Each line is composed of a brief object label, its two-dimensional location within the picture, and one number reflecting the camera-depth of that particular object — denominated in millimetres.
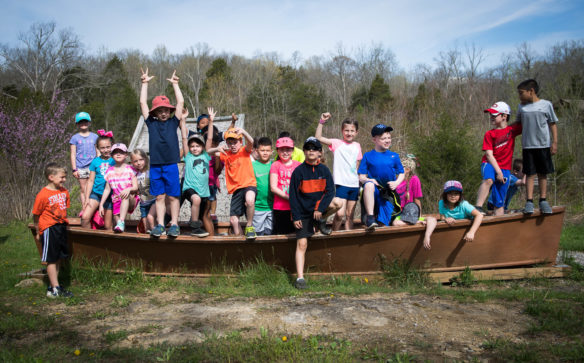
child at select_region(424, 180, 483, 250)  5035
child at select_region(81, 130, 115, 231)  6004
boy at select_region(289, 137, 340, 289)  4980
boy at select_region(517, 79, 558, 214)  5355
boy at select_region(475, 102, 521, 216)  5539
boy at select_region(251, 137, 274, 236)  5762
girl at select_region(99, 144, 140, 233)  5715
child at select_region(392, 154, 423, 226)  5770
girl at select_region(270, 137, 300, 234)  5402
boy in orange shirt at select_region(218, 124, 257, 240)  5648
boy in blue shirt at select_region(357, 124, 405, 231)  5398
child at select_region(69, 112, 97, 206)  6555
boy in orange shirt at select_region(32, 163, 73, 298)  5137
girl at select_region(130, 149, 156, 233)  6156
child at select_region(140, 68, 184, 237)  5387
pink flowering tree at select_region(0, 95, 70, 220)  11703
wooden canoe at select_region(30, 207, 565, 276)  5184
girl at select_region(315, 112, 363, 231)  5758
